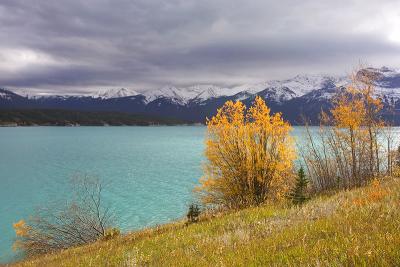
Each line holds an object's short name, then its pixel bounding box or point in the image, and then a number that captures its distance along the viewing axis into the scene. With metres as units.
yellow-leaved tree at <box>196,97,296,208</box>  30.73
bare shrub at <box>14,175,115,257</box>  30.52
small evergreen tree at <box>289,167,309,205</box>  15.04
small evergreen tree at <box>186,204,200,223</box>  16.81
